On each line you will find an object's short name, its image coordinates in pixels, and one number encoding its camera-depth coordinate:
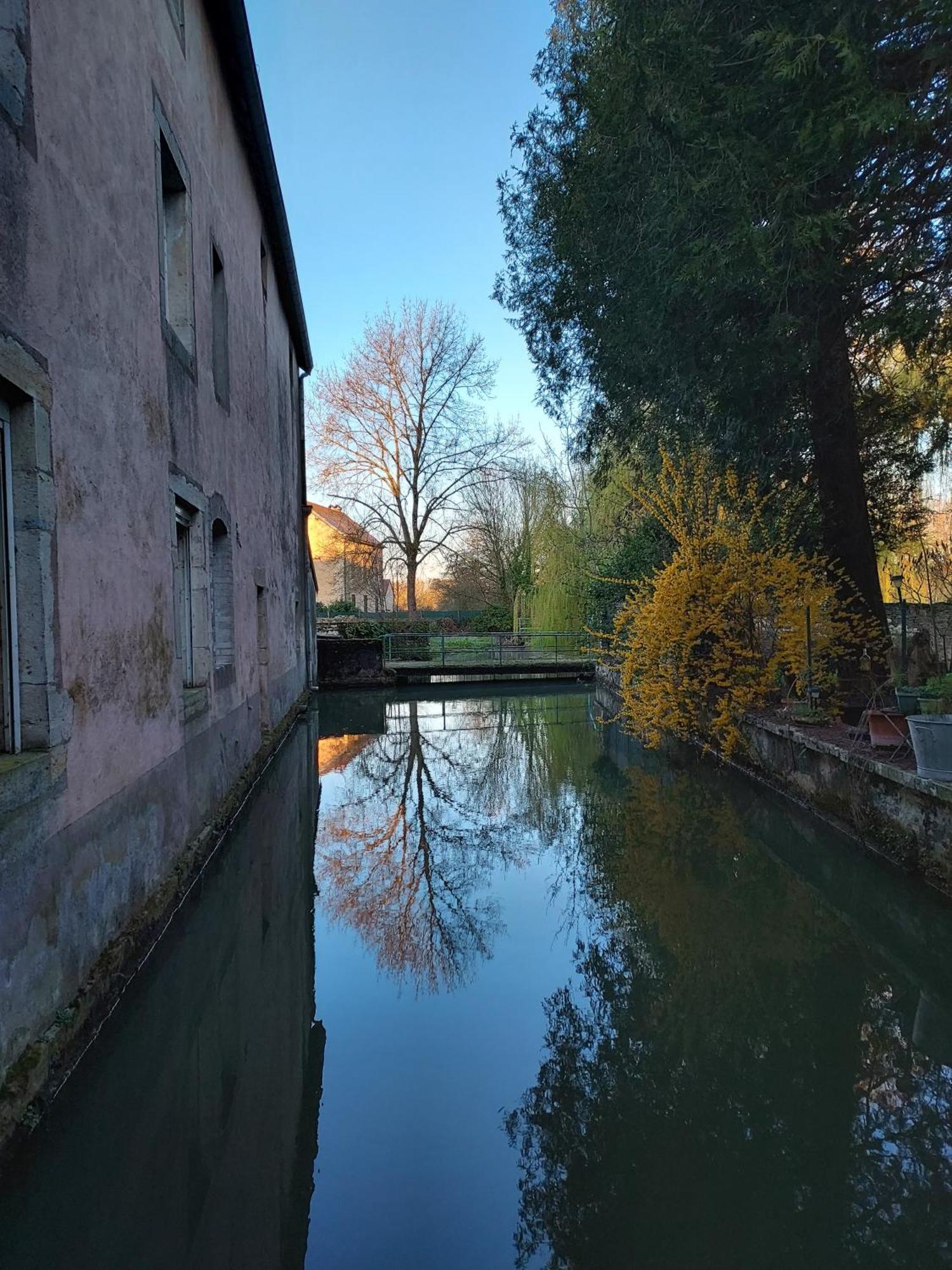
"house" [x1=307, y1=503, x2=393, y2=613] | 27.92
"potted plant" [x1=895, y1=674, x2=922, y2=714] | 5.75
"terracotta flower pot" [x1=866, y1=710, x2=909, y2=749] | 5.79
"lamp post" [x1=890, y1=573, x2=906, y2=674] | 6.97
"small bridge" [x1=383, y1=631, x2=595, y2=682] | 22.05
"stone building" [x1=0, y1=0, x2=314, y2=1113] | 2.94
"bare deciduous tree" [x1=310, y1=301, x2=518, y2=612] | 27.00
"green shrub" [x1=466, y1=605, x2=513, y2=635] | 29.83
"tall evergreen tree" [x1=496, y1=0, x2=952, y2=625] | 4.92
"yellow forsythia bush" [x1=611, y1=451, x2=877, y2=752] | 7.95
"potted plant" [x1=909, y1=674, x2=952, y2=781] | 4.64
